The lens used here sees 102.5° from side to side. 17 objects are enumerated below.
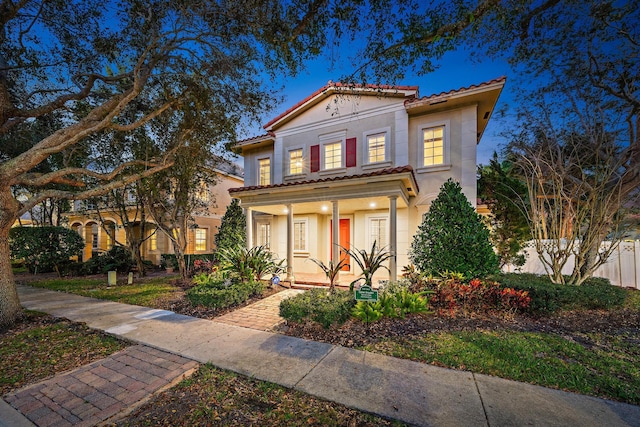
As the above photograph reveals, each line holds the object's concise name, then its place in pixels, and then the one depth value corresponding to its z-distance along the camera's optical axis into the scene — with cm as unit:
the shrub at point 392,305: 530
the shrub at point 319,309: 503
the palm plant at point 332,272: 628
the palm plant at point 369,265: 619
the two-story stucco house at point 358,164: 836
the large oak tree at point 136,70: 537
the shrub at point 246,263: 794
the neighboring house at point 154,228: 1652
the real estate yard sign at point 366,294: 480
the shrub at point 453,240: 679
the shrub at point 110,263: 1310
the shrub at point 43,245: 1224
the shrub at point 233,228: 1038
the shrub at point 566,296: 561
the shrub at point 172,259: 1460
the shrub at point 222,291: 639
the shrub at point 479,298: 567
